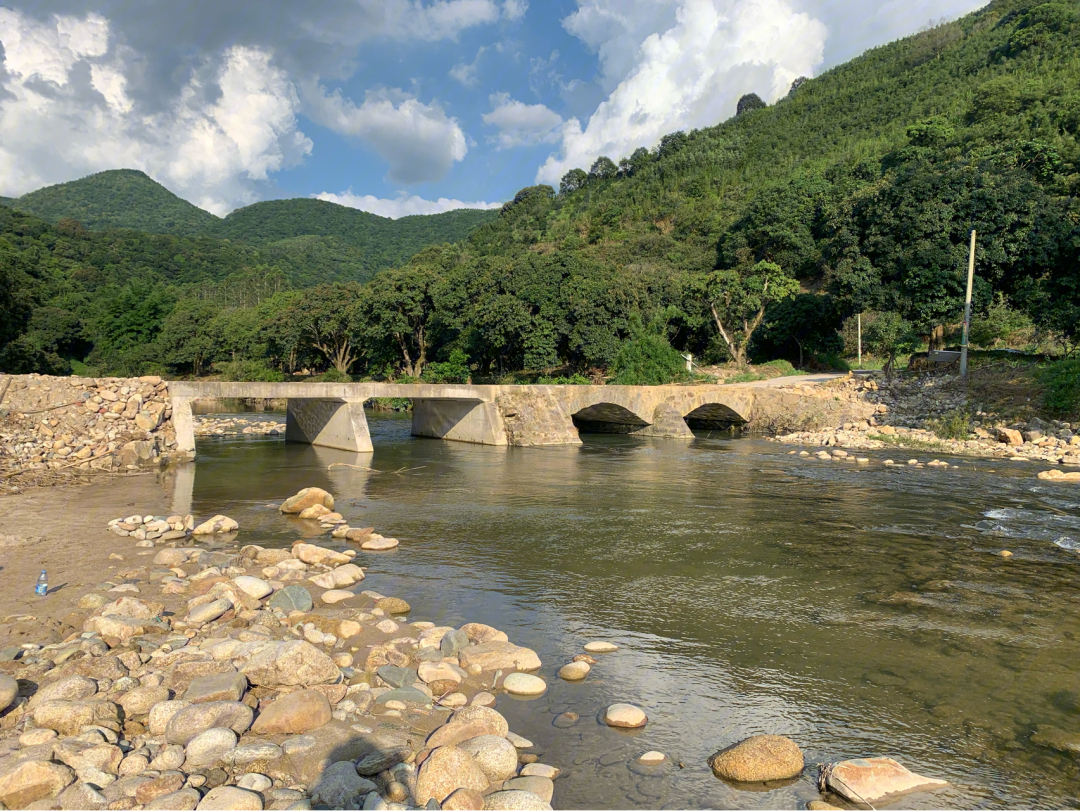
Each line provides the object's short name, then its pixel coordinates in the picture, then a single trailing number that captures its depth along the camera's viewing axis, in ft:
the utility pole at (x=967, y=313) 108.27
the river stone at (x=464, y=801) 16.22
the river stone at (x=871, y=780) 17.71
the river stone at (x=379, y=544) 43.32
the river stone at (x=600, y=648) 27.48
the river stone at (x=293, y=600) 30.66
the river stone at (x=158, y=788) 16.14
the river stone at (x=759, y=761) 18.72
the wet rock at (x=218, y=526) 46.29
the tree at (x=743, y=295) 164.25
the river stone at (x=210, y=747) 17.71
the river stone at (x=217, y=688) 20.92
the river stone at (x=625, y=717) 21.47
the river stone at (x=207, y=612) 28.12
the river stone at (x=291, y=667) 22.65
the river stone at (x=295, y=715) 19.72
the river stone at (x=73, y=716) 18.83
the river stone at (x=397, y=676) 23.65
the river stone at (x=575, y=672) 24.79
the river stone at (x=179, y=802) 15.44
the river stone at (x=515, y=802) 16.28
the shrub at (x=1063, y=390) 92.22
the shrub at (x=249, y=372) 207.41
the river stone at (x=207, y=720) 18.88
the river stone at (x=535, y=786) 17.44
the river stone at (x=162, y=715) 19.33
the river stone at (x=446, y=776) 16.92
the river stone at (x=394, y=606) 31.30
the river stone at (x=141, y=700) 20.36
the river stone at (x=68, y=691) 20.30
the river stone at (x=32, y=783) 15.70
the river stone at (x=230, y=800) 15.51
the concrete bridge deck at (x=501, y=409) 88.74
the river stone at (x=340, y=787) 16.42
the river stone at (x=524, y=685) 23.54
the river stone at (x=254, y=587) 31.63
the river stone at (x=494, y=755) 18.10
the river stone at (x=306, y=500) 53.78
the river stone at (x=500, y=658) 25.34
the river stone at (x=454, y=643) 26.30
